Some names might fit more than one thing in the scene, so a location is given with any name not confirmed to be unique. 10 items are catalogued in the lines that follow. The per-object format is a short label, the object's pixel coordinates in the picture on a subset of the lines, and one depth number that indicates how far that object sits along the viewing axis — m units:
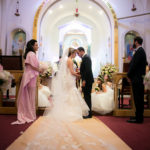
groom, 4.62
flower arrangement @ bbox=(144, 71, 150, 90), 2.80
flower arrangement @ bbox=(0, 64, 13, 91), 1.69
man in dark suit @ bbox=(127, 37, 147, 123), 4.05
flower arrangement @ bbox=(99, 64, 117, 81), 6.77
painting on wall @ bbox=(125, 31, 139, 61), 10.73
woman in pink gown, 4.12
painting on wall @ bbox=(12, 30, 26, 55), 10.59
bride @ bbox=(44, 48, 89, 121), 4.44
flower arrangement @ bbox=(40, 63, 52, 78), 8.10
